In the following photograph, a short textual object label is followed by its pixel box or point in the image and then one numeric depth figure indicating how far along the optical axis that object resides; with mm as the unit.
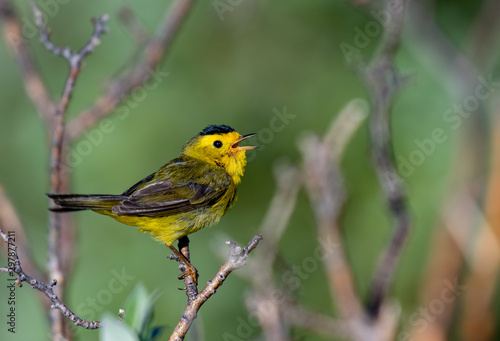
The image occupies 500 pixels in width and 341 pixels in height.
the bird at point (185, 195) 6227
